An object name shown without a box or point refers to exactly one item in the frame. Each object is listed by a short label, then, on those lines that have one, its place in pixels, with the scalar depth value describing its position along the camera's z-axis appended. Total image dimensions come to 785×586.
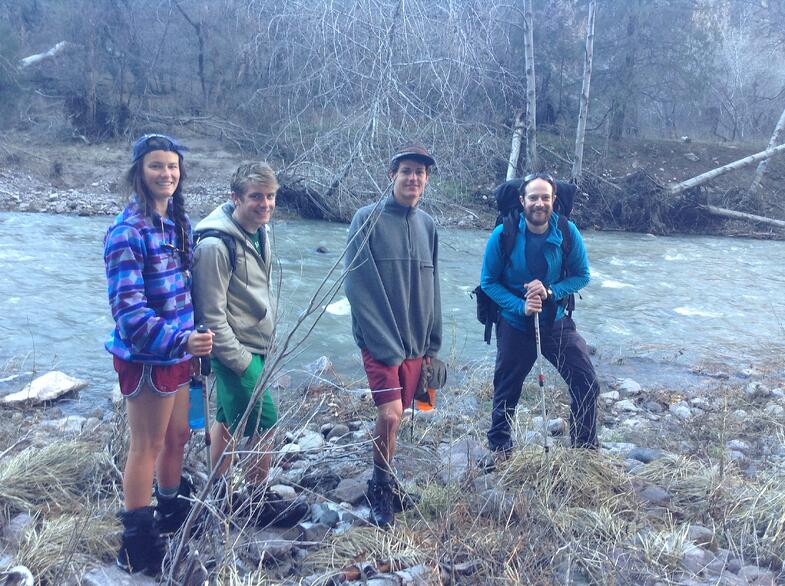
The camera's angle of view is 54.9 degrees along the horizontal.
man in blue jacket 4.11
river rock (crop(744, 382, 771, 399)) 6.38
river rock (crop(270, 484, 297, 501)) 3.68
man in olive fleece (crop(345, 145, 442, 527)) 3.55
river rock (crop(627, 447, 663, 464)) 4.51
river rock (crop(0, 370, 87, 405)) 5.90
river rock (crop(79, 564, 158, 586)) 2.73
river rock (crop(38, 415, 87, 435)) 5.04
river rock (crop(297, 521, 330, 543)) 3.32
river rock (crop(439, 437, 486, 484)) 3.83
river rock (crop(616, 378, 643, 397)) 6.62
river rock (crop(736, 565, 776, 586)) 2.98
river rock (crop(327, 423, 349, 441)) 5.18
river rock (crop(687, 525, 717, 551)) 3.32
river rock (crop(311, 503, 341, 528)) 3.51
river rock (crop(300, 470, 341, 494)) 3.99
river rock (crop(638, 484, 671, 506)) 3.78
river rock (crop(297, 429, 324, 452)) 4.72
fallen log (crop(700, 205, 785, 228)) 19.11
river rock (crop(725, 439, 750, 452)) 4.87
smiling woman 2.77
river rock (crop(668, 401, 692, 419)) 5.78
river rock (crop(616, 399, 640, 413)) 6.07
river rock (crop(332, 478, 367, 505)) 3.77
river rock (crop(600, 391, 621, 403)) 6.29
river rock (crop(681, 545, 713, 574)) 3.05
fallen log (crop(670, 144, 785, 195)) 19.11
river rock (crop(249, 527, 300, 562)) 3.00
